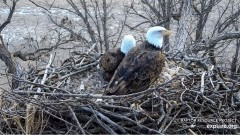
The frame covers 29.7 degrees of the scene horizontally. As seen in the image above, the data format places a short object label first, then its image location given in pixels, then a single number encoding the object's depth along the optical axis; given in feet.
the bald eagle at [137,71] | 15.35
